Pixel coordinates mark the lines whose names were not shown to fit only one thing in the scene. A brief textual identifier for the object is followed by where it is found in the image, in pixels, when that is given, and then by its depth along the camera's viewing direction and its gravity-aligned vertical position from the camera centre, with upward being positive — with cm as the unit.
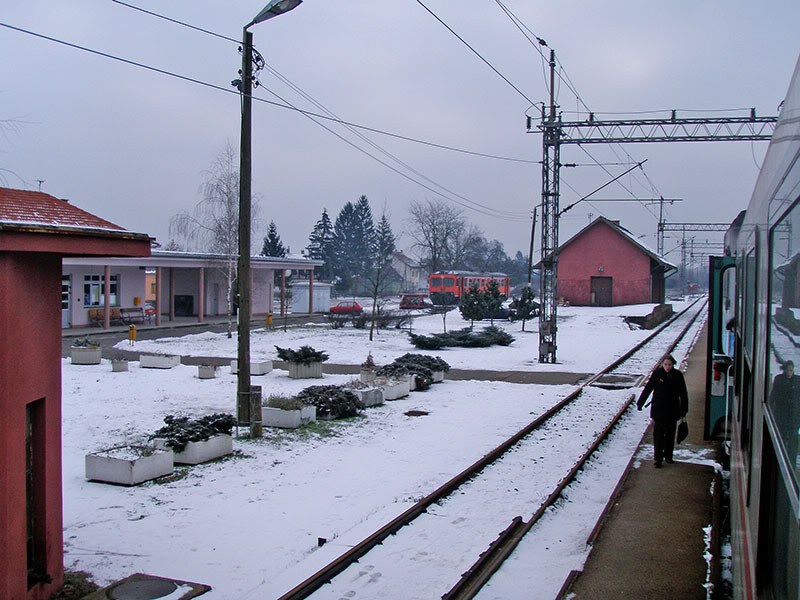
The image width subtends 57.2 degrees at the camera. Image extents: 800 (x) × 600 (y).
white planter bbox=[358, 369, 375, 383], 1838 -204
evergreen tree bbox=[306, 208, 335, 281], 10681 +752
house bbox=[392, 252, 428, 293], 12534 +363
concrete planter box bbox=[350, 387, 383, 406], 1573 -220
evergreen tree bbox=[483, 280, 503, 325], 4025 -14
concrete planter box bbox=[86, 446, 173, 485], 955 -231
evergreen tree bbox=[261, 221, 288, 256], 8575 +586
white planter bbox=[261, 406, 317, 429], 1337 -227
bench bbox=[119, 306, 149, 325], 3901 -125
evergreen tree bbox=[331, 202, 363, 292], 10719 +835
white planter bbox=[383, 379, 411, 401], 1688 -220
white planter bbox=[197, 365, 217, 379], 1998 -217
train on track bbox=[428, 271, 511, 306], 7039 +108
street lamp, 1296 +104
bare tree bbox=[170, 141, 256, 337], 3581 +340
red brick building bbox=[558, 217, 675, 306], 6081 +249
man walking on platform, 1026 -149
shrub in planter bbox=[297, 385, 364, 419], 1427 -211
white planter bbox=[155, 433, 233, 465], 1076 -235
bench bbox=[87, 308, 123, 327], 3722 -125
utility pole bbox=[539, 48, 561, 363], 2436 +254
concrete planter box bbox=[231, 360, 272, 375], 2123 -217
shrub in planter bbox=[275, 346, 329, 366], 2019 -171
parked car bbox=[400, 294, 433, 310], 6169 -54
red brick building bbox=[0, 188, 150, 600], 519 -60
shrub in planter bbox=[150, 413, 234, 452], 1074 -208
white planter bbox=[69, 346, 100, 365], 2253 -196
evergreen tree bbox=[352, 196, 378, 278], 10869 +921
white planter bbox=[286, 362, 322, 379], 2042 -216
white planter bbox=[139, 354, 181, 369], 2214 -209
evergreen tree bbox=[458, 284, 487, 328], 3959 -58
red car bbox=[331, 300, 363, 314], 4449 -91
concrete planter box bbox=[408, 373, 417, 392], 1824 -218
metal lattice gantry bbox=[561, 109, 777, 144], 2610 +625
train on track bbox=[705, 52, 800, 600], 217 -34
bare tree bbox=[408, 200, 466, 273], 9725 +832
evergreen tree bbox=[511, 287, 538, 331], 3969 -57
